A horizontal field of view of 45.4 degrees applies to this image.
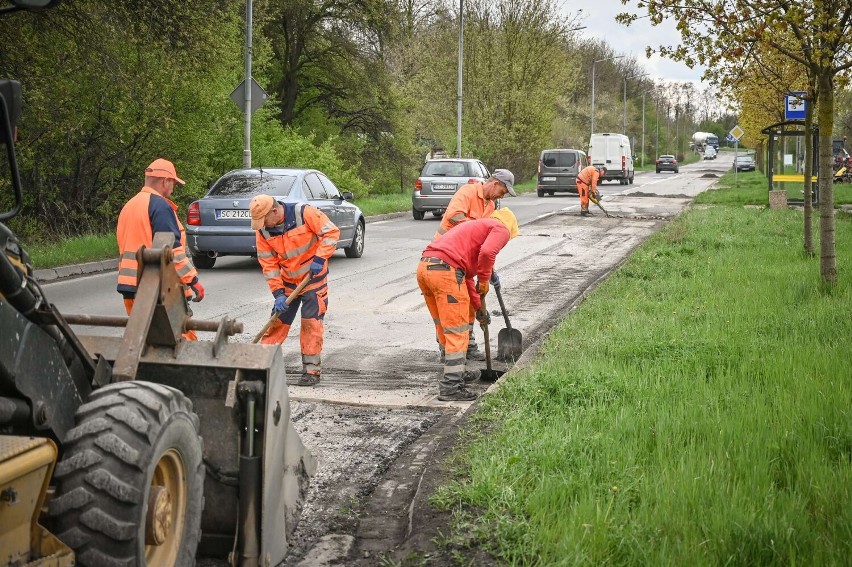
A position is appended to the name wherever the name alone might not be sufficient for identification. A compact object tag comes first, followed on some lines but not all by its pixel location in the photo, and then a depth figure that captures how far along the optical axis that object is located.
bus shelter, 23.12
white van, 51.81
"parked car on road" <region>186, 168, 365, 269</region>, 15.13
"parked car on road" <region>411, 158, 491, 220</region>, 26.52
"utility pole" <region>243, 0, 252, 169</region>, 21.19
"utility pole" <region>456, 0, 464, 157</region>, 36.97
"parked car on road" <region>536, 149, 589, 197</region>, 40.00
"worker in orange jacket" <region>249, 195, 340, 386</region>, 8.02
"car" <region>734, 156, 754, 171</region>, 82.75
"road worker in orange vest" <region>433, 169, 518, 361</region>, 9.02
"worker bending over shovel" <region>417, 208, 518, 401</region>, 7.51
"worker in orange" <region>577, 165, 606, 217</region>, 27.58
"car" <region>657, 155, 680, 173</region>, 78.69
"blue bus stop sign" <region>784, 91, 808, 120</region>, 17.35
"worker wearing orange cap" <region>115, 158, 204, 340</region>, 7.02
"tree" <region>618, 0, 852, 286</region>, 10.10
